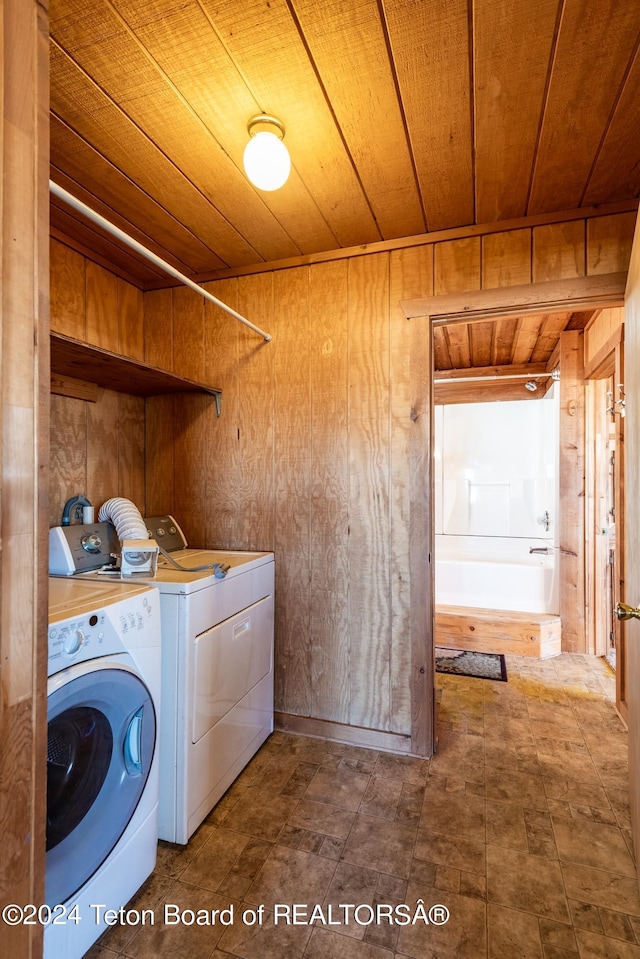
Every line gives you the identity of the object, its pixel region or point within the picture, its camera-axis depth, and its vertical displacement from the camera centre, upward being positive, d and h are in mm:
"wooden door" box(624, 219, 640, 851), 1328 -91
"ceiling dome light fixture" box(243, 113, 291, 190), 1324 +971
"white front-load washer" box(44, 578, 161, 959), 1026 -736
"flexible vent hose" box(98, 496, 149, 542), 1837 -170
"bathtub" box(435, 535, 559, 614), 3383 -854
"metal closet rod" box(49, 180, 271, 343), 1210 +763
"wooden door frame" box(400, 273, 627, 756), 1985 -140
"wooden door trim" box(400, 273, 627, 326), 1791 +746
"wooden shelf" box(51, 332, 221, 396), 1610 +461
